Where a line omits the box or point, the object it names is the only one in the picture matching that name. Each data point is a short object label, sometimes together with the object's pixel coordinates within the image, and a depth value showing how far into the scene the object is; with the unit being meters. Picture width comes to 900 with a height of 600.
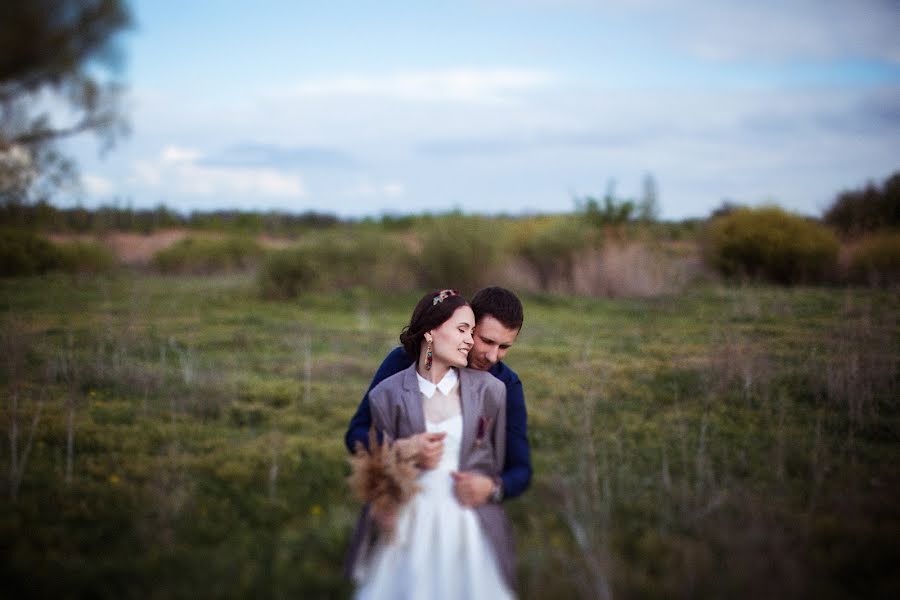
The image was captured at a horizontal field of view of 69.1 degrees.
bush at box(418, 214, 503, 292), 16.66
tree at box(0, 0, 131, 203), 15.11
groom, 2.64
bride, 2.45
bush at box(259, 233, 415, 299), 16.25
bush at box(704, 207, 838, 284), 17.77
